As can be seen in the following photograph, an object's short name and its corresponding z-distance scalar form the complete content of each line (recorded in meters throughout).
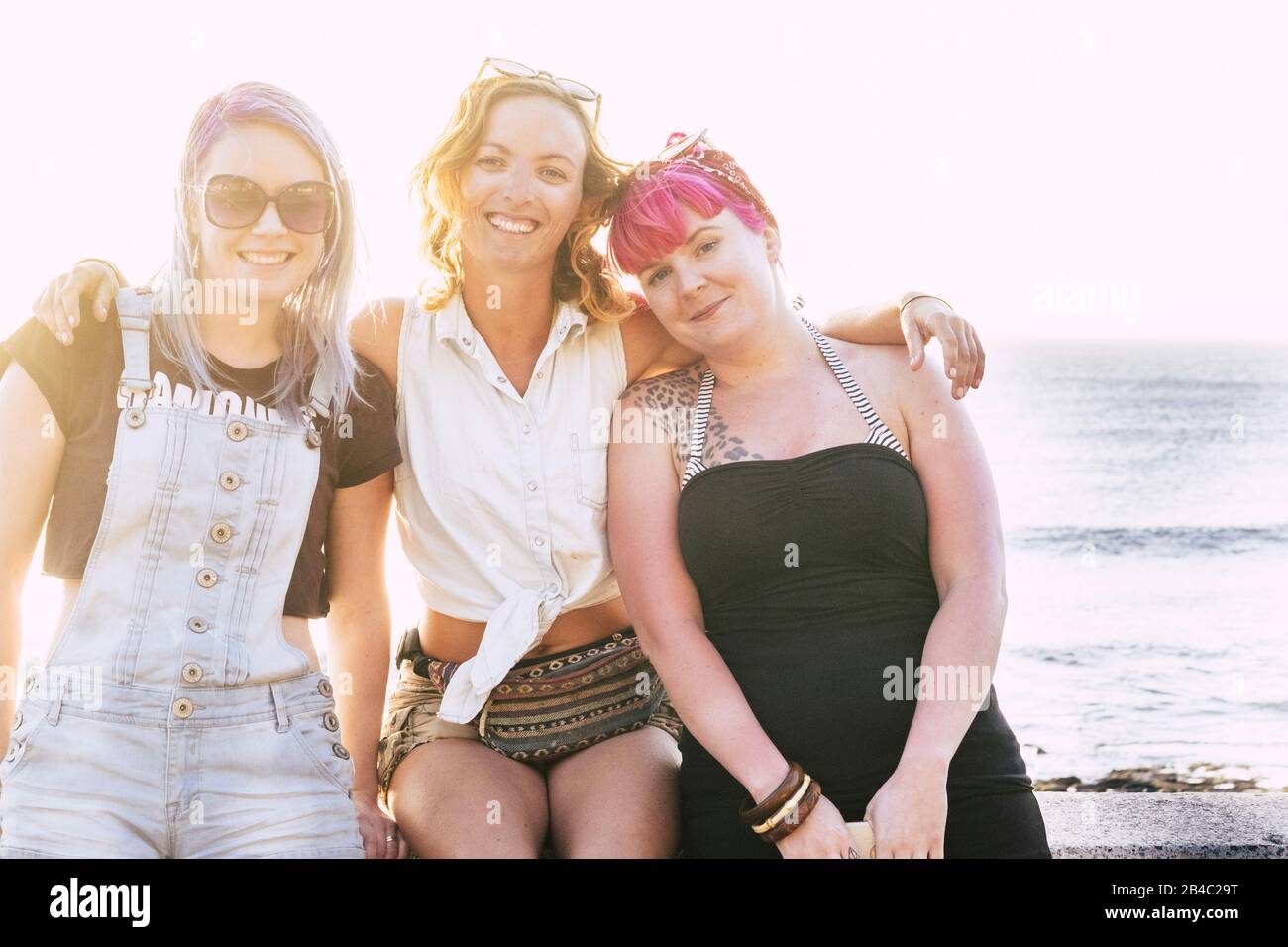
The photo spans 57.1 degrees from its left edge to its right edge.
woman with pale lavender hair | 2.56
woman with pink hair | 2.88
